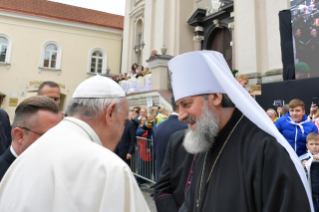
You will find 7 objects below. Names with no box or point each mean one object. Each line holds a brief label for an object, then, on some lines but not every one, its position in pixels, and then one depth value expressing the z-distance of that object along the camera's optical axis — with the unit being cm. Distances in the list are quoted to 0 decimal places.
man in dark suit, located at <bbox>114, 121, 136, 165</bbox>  593
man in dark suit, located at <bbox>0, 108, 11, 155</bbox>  326
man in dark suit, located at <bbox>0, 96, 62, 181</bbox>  200
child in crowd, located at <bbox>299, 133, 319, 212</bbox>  377
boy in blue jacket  428
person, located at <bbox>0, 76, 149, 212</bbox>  106
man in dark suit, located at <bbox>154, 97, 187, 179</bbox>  388
